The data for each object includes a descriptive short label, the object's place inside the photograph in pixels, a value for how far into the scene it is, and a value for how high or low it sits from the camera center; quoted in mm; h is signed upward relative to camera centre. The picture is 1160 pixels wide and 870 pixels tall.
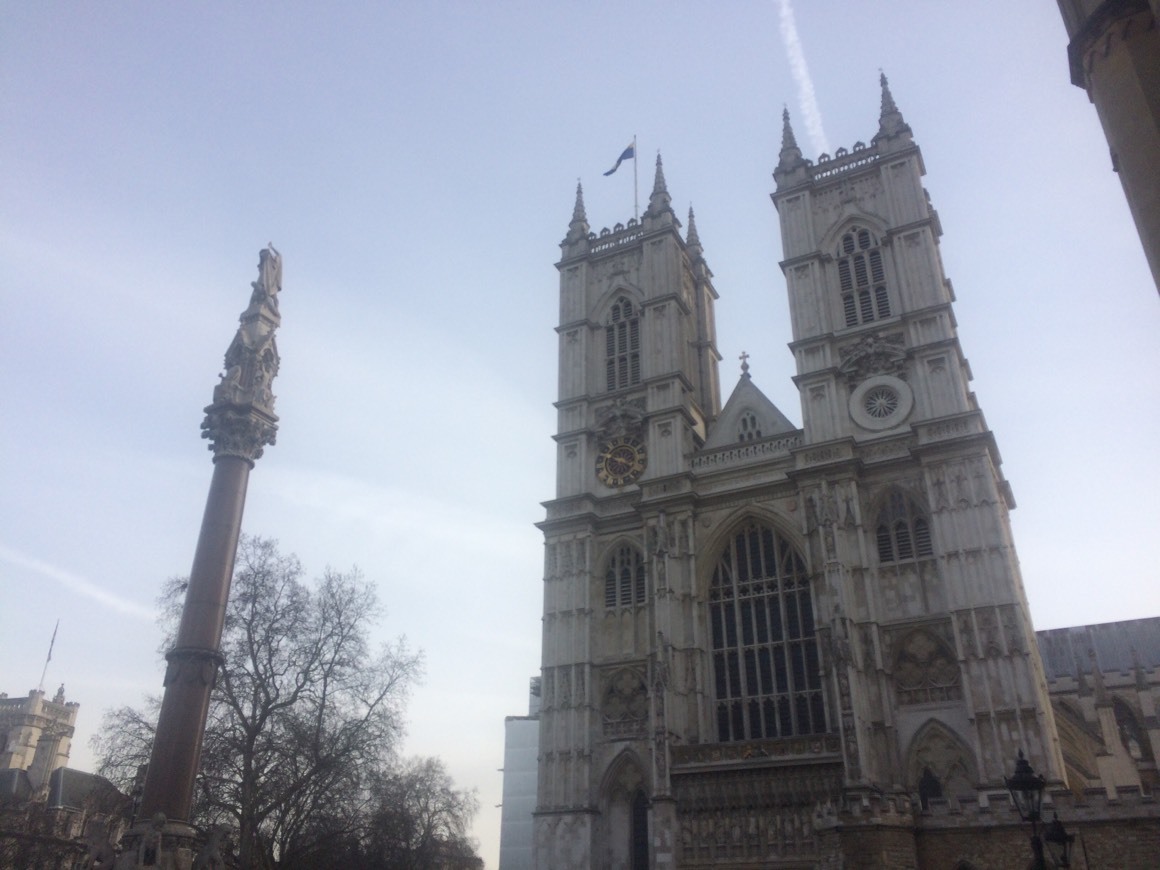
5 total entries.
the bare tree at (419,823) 33394 +2517
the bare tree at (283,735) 27062 +4106
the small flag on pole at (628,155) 48812 +34014
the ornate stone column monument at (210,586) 17344 +5532
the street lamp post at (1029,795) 13031 +1191
